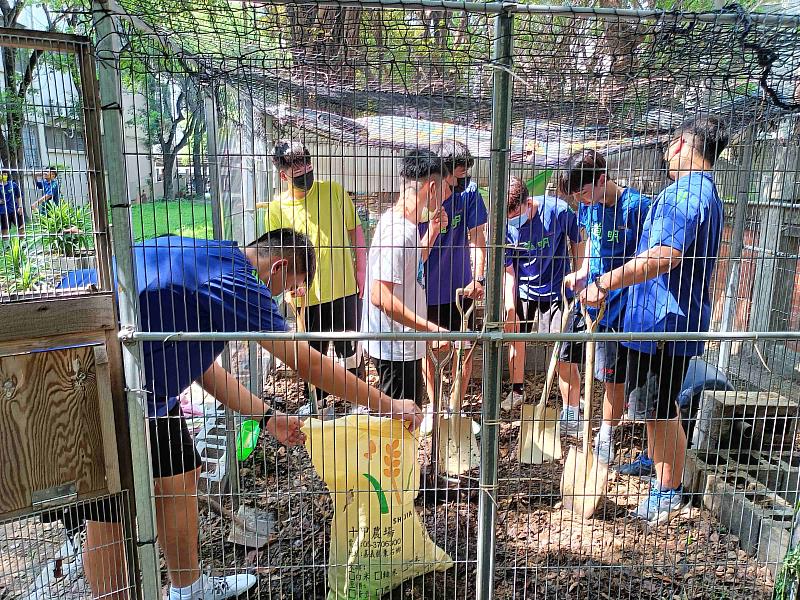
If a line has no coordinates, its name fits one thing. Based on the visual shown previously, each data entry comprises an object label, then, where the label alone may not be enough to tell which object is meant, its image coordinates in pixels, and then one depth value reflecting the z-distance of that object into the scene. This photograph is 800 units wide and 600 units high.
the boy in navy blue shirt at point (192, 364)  2.21
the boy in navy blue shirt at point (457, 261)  3.62
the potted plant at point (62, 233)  2.03
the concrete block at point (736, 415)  3.40
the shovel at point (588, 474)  2.85
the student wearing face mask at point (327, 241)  3.73
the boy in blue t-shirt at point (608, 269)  3.04
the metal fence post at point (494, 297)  2.00
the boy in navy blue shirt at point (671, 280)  2.54
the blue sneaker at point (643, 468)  3.46
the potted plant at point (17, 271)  1.98
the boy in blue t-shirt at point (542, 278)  3.98
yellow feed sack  2.39
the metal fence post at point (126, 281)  1.95
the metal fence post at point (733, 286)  3.79
